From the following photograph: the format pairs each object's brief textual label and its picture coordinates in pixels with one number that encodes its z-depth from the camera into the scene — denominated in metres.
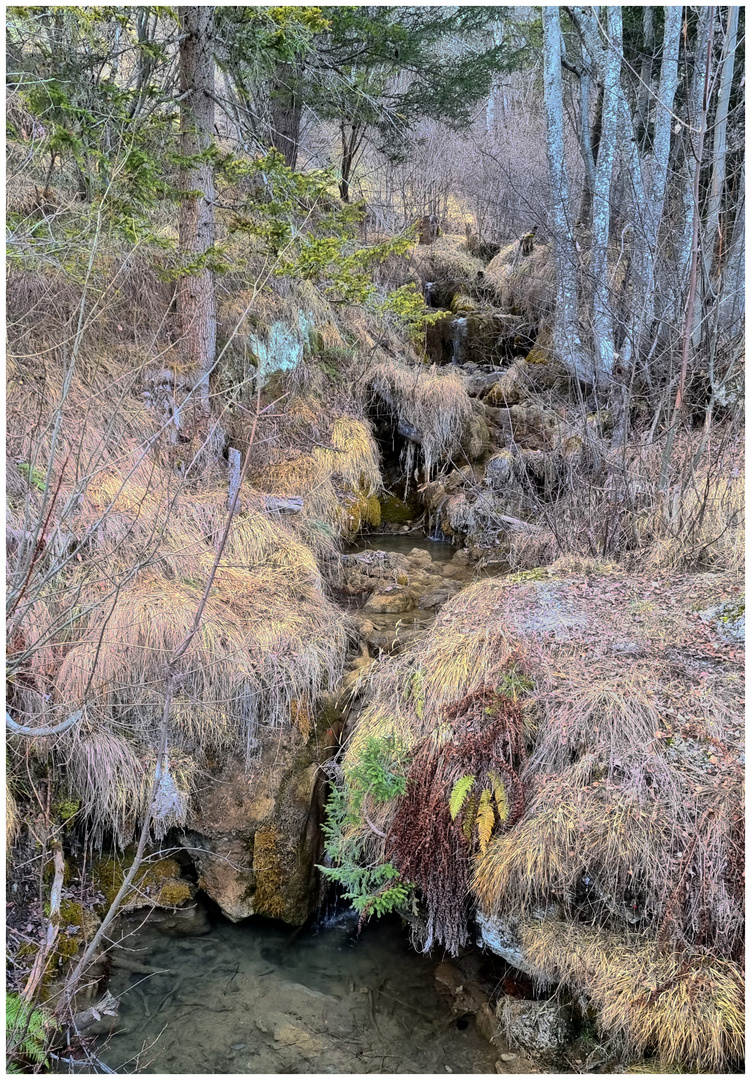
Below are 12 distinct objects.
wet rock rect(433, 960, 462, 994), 3.12
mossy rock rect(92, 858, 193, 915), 3.39
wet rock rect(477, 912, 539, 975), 2.90
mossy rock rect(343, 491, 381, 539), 6.46
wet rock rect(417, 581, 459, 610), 5.46
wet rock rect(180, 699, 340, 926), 3.53
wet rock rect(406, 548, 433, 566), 6.28
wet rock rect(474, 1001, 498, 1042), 2.89
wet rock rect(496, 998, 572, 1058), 2.74
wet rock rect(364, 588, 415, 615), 5.34
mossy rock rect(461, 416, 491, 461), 7.73
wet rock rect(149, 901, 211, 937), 3.45
